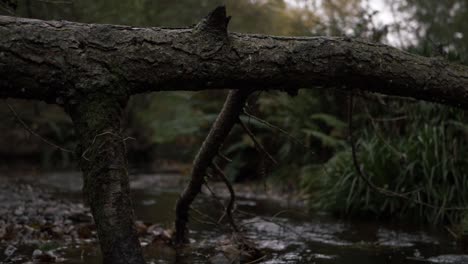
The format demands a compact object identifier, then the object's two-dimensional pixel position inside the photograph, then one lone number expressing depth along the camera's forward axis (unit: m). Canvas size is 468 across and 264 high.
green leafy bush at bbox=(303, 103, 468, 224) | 5.44
